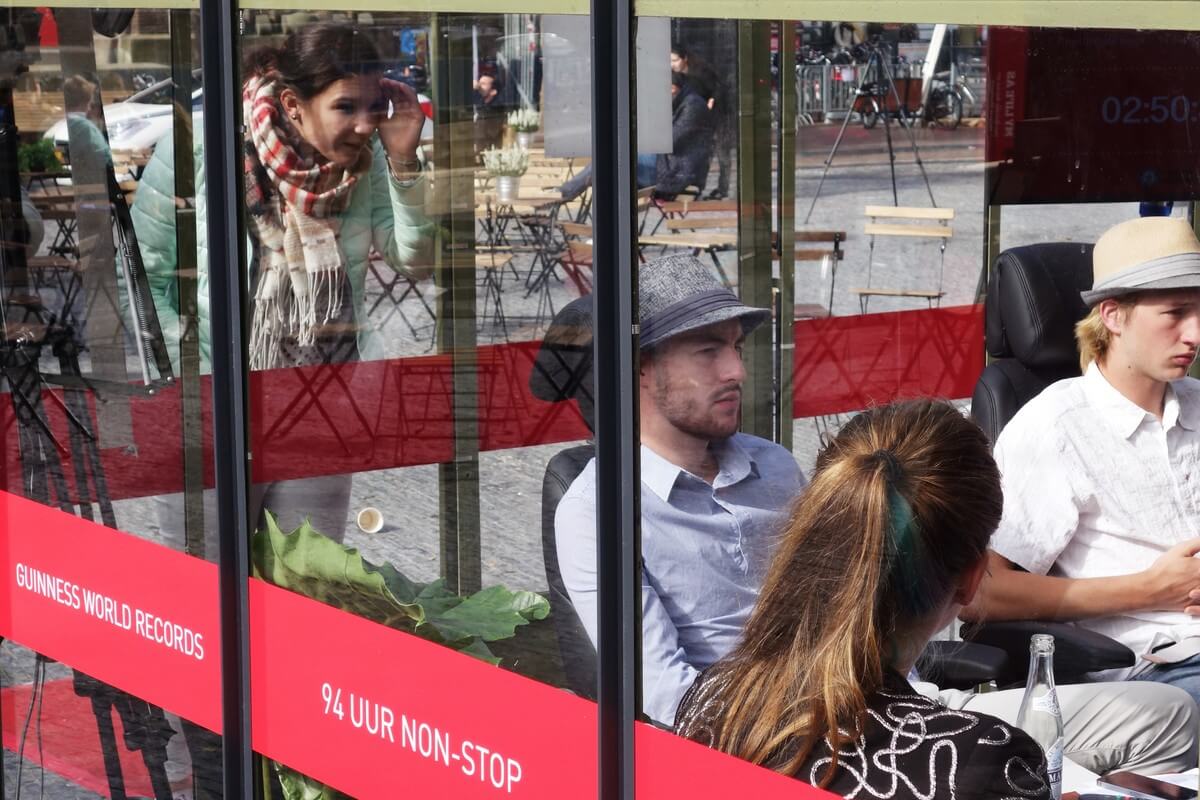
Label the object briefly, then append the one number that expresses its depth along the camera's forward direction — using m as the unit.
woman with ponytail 2.08
